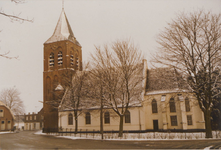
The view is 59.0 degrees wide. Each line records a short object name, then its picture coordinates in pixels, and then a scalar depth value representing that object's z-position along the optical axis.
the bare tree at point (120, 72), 25.97
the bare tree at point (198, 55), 20.89
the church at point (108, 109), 32.36
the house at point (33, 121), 77.49
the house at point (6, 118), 44.50
